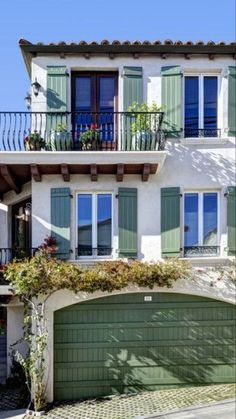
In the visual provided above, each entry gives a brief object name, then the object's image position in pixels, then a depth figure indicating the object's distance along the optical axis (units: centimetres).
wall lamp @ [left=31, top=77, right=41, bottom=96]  1111
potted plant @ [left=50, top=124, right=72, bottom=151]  1059
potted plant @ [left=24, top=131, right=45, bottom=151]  1059
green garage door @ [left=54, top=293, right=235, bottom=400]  1074
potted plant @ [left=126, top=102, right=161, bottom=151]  1066
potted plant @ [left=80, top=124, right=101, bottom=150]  1065
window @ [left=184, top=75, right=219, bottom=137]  1134
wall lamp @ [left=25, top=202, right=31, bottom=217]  1280
